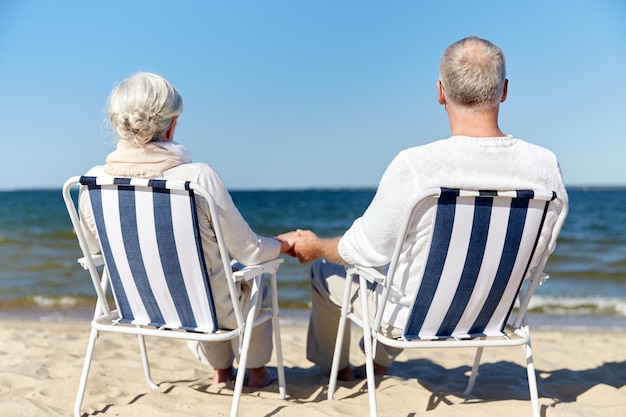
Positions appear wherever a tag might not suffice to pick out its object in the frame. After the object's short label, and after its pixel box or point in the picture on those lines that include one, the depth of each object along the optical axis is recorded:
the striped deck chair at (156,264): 2.24
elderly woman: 2.37
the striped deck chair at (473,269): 2.13
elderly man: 2.17
